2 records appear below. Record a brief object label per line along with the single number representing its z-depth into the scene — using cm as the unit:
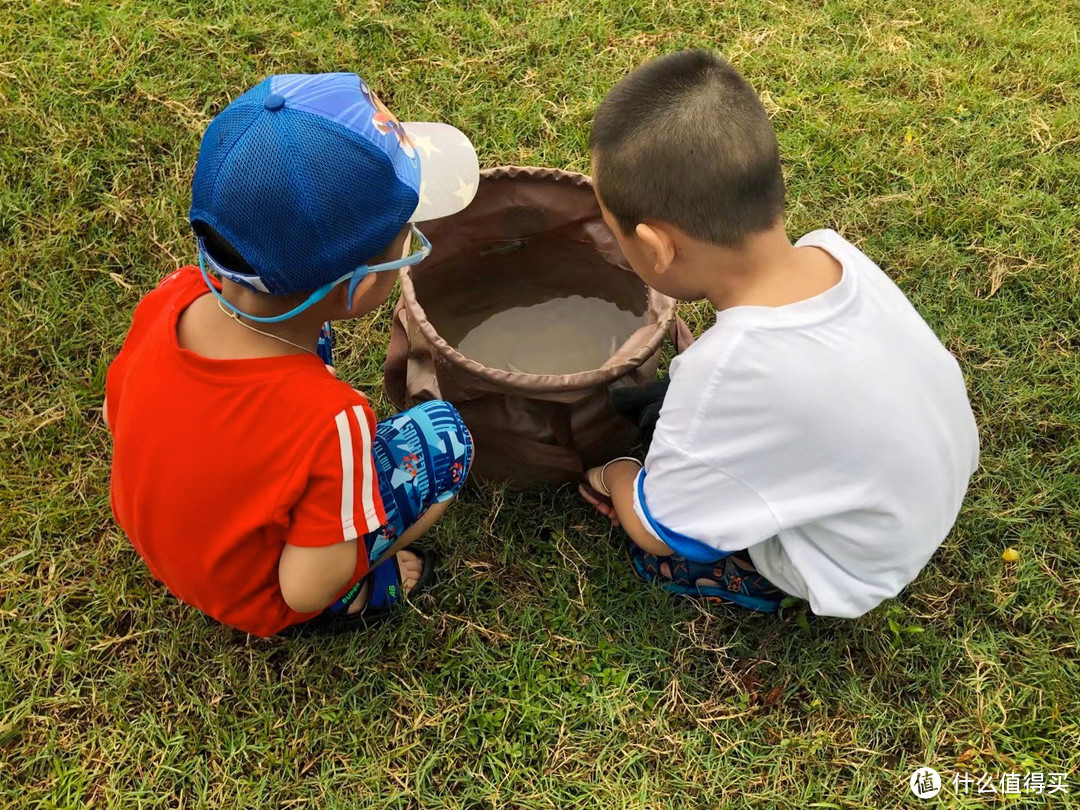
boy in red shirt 111
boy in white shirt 128
